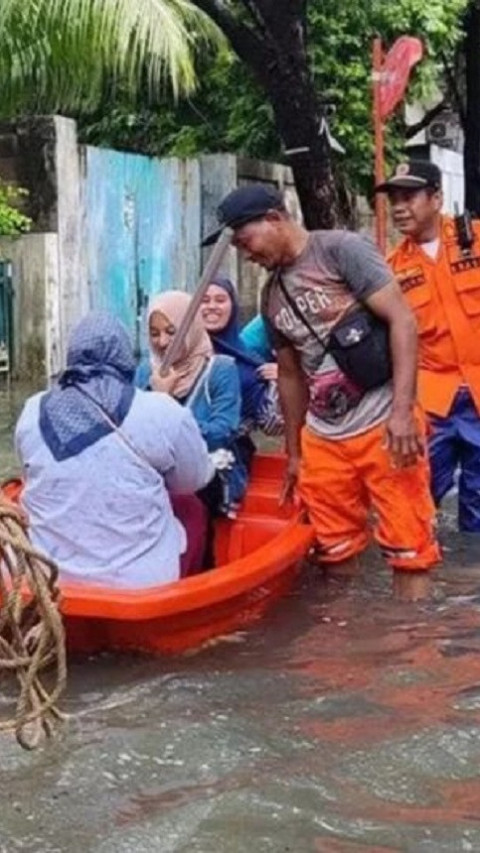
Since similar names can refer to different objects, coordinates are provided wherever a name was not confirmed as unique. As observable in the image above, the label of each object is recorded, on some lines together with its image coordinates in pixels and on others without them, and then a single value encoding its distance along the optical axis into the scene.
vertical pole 8.56
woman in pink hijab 5.81
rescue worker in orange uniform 6.16
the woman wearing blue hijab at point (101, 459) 4.81
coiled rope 3.72
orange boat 4.67
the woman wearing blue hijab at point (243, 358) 6.32
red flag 10.06
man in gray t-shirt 5.33
